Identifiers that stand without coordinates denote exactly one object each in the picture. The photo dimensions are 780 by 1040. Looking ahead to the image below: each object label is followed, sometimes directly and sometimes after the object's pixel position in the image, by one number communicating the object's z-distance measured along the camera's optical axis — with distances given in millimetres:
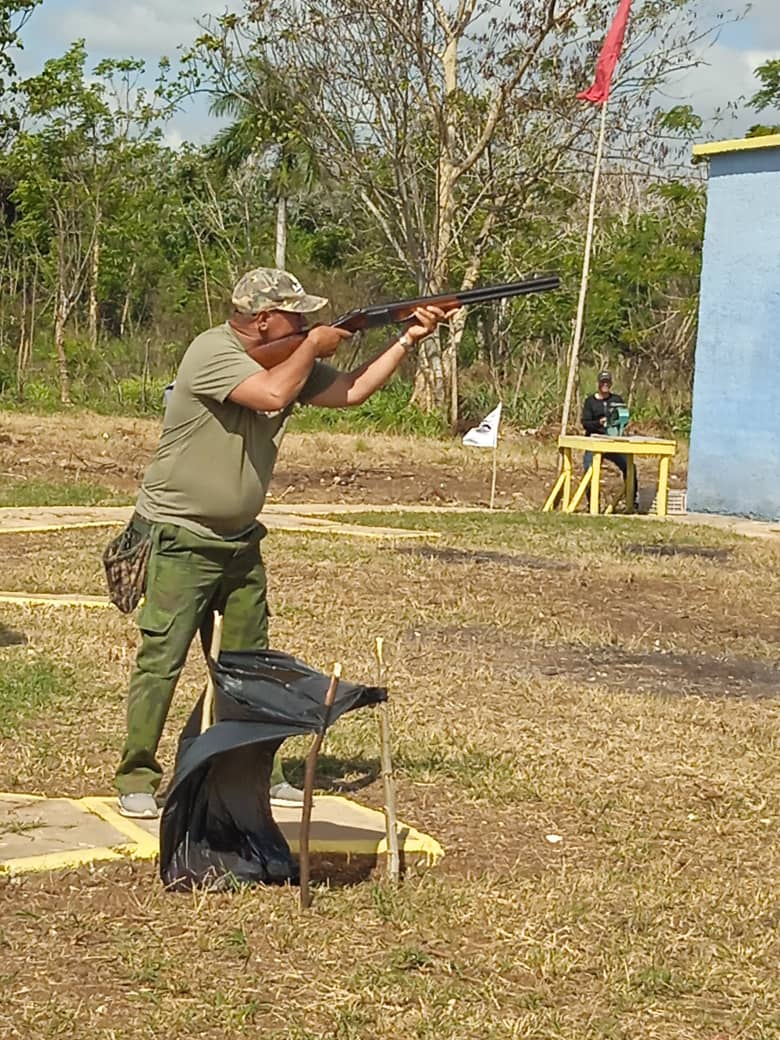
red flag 21406
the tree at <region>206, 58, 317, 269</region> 27438
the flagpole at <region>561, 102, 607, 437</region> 20703
